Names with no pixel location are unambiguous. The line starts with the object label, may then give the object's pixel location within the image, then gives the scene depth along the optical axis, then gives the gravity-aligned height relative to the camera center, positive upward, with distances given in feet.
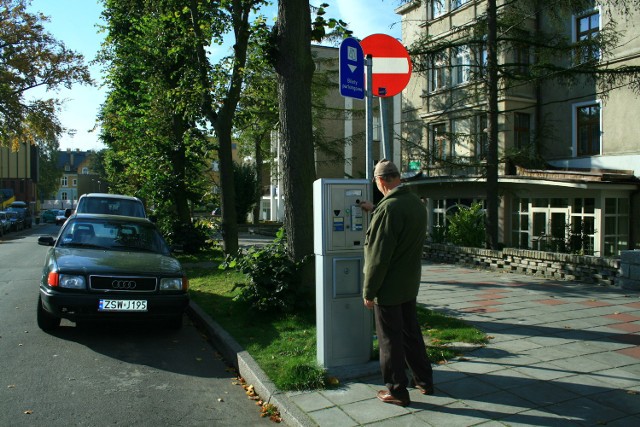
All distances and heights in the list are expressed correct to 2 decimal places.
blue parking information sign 16.76 +4.40
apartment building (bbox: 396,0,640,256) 45.55 +8.08
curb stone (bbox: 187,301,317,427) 13.62 -5.53
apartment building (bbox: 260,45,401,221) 80.75 +14.88
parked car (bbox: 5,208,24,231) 131.83 -3.70
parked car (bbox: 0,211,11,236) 114.93 -4.07
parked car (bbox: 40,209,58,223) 211.00 -4.37
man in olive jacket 13.53 -1.76
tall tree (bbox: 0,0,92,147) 97.16 +25.78
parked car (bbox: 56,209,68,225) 175.22 -4.12
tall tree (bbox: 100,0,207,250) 52.13 +10.17
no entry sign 18.04 +4.86
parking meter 16.26 -2.15
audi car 21.17 -3.31
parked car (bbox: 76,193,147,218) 44.52 -0.01
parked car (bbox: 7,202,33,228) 147.10 -3.22
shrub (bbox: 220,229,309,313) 23.45 -3.60
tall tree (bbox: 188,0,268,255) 43.19 +9.71
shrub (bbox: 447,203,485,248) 53.31 -2.62
